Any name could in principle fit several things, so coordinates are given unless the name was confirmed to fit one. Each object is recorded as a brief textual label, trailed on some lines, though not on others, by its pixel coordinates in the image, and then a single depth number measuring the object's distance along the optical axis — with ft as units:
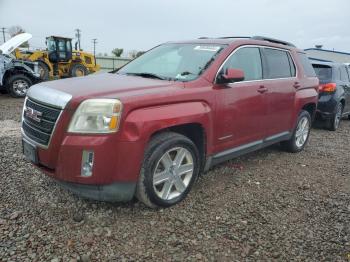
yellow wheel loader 49.14
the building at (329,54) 62.34
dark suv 24.95
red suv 9.26
